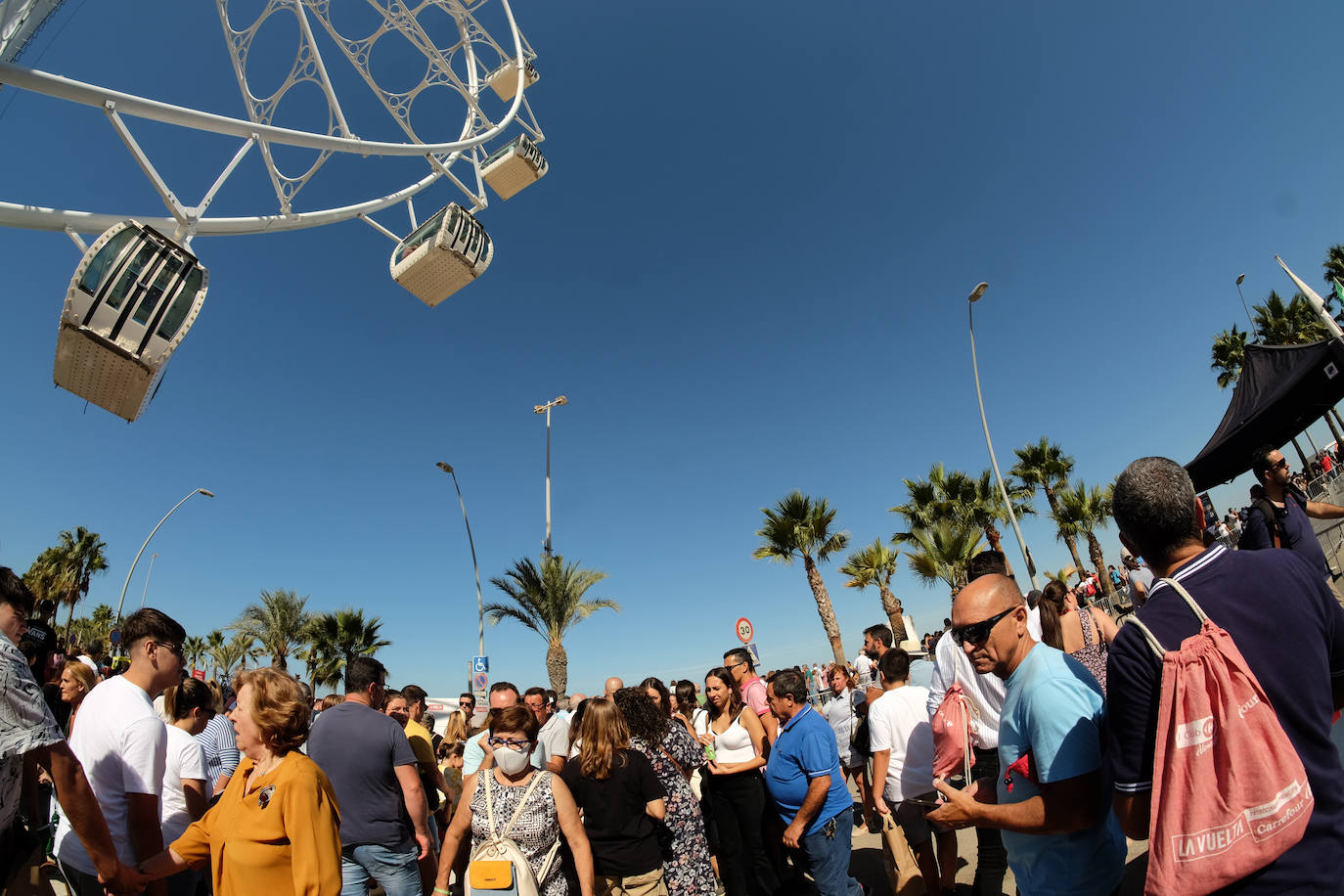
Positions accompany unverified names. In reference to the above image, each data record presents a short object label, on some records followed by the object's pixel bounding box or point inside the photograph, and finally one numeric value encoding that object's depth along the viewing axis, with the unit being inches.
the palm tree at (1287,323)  1130.0
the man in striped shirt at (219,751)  201.0
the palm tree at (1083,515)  1216.8
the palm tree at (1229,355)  1295.5
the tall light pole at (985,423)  746.2
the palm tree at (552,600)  924.6
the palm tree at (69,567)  1556.3
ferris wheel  339.0
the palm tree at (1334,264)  1176.2
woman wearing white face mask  143.9
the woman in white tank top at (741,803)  196.4
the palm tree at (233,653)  1839.3
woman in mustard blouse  100.8
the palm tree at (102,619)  2012.8
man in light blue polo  77.4
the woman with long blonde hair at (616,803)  161.3
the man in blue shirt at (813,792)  176.9
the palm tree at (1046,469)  1225.4
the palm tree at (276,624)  1380.4
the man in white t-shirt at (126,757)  121.0
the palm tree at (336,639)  1294.3
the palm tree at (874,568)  1017.5
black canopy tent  362.3
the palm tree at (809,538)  978.7
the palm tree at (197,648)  1985.7
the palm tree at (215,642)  1928.9
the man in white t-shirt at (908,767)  183.5
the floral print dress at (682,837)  179.2
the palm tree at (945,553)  911.7
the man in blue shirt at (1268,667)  61.7
